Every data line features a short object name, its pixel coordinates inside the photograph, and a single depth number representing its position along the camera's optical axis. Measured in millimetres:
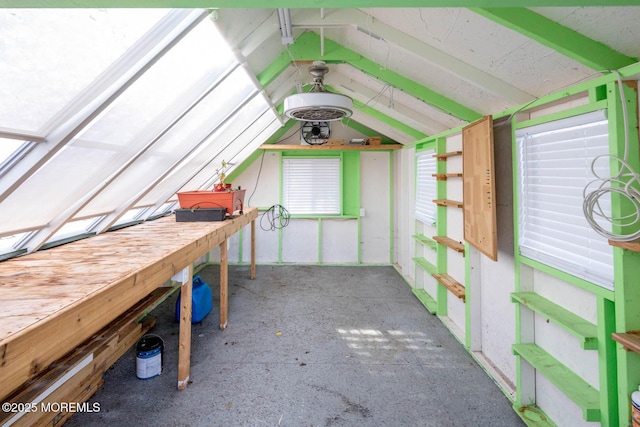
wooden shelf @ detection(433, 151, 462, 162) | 2629
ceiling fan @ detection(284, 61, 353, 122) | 1764
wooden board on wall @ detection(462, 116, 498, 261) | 1796
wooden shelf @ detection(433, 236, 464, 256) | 2557
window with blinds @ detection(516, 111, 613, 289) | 1262
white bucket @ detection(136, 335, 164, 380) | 2031
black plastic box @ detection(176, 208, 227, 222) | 2818
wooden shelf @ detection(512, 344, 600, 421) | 1242
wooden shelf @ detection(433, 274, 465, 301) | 2475
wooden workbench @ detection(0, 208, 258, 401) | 796
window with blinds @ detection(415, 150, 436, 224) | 3250
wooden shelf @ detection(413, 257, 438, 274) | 3213
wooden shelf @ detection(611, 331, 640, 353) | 1046
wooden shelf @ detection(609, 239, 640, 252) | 1016
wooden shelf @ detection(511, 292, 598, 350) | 1252
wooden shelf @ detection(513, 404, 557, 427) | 1588
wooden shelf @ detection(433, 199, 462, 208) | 2597
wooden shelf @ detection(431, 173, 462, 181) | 2762
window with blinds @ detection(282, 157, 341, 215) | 5039
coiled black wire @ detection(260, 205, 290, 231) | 5094
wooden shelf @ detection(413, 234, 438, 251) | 3212
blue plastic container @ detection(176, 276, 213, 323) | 2842
